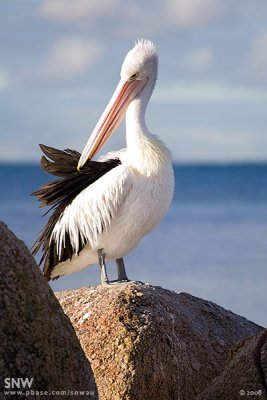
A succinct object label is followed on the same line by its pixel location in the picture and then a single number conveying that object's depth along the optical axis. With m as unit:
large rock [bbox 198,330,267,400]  10.04
